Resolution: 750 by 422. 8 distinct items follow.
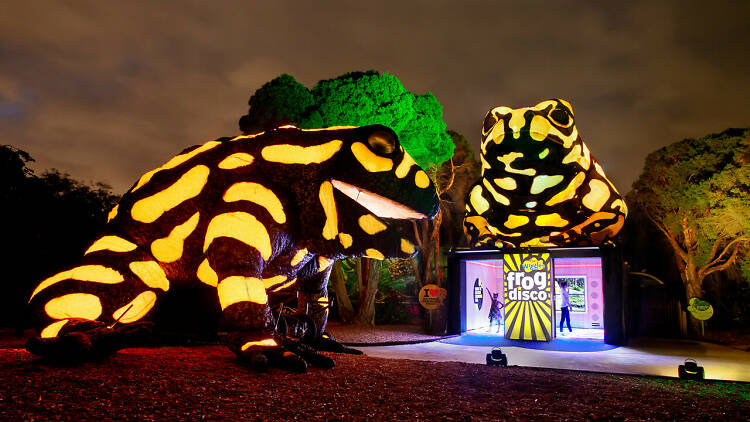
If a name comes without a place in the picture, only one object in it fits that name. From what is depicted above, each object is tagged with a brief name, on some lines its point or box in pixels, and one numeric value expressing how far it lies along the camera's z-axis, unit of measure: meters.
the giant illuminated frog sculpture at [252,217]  4.40
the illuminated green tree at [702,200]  14.91
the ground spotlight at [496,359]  5.55
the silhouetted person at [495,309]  14.06
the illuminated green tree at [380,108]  11.90
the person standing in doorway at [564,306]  13.17
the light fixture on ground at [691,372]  5.02
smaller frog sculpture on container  9.91
